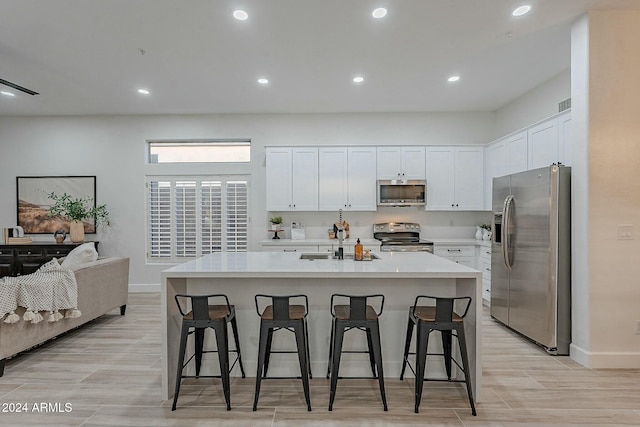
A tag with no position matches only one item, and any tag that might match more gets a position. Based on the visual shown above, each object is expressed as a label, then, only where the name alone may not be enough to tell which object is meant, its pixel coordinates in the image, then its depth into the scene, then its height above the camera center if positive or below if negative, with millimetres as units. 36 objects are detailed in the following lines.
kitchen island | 2770 -731
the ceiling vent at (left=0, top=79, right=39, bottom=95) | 3780 +1463
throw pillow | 3943 -514
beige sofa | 2923 -1018
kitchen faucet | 3154 -338
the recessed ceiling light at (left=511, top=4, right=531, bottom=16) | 2885 +1759
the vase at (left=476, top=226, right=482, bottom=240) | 5500 -319
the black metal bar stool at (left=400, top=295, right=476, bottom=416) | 2283 -787
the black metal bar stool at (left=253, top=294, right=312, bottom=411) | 2312 -784
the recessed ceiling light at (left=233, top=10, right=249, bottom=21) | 2928 +1738
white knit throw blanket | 2814 -723
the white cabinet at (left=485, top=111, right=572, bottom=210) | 3660 +829
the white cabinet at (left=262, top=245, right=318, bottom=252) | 5316 -538
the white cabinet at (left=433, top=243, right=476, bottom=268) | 5238 -582
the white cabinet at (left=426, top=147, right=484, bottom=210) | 5555 +595
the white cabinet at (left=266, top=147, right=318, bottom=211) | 5578 +639
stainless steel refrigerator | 3246 -417
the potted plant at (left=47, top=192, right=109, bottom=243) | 5621 +43
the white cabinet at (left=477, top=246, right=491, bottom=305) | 4884 -805
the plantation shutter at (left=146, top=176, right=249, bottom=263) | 5977 -40
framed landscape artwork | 6016 +364
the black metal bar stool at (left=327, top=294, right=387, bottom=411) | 2305 -788
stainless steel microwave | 5551 +363
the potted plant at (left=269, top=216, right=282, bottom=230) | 5730 -136
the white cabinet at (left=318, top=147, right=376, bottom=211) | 5578 +607
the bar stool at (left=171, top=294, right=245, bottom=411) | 2326 -790
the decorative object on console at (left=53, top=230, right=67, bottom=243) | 5543 -367
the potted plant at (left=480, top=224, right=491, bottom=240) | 5352 -269
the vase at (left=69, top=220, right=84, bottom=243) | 5605 -305
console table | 5402 -645
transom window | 6074 +1126
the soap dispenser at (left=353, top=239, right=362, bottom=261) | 2988 -341
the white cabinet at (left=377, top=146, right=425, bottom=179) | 5570 +854
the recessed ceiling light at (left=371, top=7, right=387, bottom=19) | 2887 +1739
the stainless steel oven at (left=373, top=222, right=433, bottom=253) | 5656 -307
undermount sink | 3266 -412
